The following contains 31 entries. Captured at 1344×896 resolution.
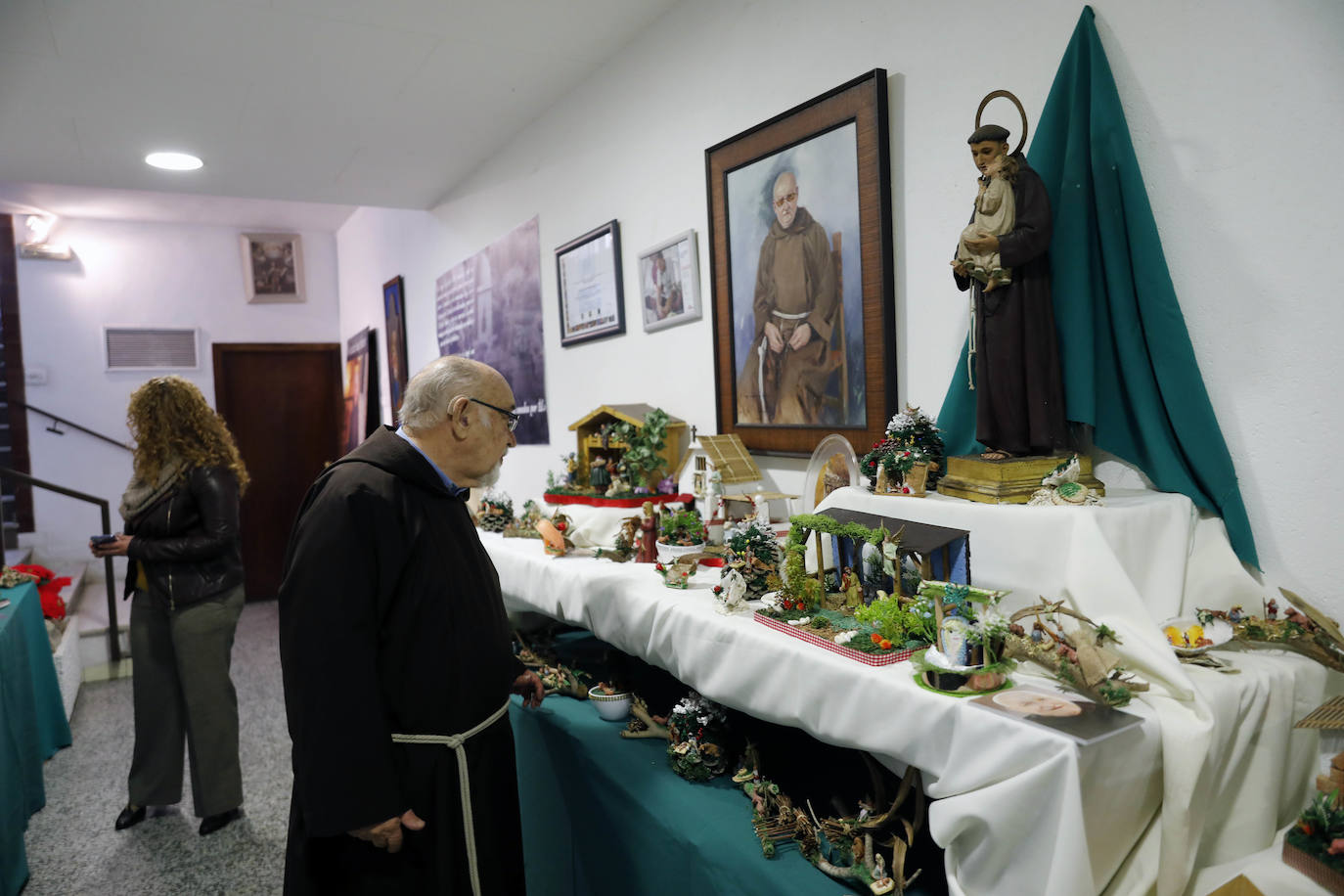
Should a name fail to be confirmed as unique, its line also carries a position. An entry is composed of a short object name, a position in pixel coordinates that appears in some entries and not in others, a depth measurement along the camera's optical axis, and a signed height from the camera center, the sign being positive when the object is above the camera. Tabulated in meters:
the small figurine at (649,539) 2.51 -0.36
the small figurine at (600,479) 3.11 -0.21
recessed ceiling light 4.55 +1.62
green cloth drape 1.64 +0.20
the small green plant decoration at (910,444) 1.88 -0.07
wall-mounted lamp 7.06 +1.82
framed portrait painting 2.30 +0.46
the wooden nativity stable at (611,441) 3.20 -0.05
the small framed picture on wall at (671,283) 3.14 +0.57
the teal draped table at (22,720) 2.73 -1.14
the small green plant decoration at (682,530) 2.46 -0.33
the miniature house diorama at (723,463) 2.70 -0.14
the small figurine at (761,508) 2.40 -0.28
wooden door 8.11 +0.14
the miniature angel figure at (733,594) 1.91 -0.41
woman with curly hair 3.21 -0.60
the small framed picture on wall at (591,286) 3.68 +0.68
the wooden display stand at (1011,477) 1.67 -0.14
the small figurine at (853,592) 1.80 -0.39
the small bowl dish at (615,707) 2.47 -0.87
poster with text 4.52 +0.70
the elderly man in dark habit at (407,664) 1.63 -0.50
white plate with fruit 1.42 -0.41
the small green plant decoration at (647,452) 2.99 -0.10
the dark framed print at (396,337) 6.54 +0.80
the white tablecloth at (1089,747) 1.18 -0.53
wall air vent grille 7.48 +0.90
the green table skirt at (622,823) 1.74 -0.99
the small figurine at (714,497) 2.65 -0.25
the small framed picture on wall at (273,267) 8.05 +1.74
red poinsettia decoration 4.46 -0.84
